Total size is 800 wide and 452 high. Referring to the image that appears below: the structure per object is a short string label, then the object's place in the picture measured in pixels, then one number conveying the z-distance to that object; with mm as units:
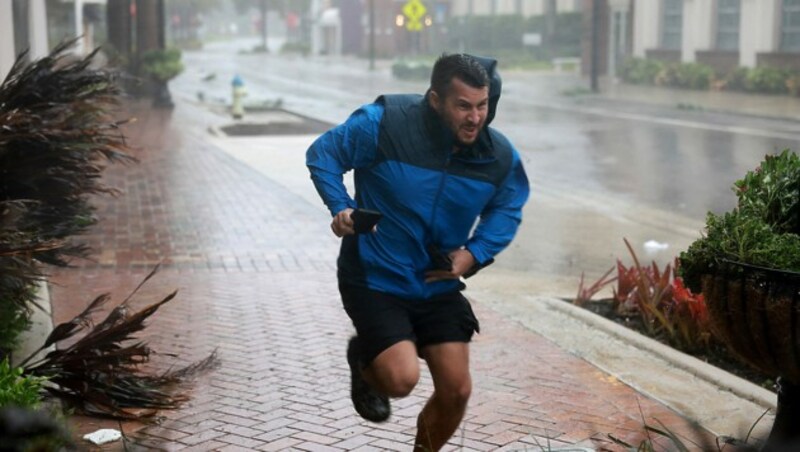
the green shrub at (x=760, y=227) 4688
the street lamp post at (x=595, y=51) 36344
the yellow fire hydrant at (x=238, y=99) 25219
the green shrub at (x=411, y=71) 46000
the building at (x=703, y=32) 35750
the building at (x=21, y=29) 11047
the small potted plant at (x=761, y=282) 4434
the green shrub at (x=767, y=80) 32969
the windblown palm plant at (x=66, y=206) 5223
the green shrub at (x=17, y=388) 4488
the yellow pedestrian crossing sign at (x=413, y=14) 47125
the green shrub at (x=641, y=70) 39812
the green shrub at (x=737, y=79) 35062
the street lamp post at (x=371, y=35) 56912
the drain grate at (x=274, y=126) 22597
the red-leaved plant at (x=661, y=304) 7074
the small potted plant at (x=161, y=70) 28344
